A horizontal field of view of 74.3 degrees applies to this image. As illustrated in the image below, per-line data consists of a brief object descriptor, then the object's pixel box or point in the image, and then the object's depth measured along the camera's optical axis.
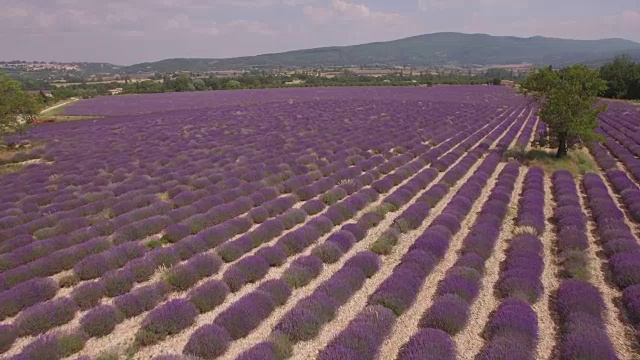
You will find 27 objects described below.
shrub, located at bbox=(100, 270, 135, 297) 7.74
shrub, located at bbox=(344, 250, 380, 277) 8.43
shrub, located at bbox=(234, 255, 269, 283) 8.23
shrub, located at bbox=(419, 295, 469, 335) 6.50
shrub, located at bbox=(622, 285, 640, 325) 6.69
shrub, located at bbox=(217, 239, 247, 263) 9.15
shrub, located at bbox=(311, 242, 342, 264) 9.00
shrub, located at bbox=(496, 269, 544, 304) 7.30
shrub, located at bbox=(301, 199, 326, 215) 12.16
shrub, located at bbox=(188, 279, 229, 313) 7.17
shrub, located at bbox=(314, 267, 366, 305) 7.41
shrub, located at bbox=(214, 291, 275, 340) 6.45
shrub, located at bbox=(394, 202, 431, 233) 10.80
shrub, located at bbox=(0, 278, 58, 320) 7.12
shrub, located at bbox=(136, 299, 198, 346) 6.36
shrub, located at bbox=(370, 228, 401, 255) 9.41
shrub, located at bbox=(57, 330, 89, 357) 6.04
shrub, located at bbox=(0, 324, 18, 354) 6.20
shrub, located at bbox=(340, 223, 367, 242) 10.20
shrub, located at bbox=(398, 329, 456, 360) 5.62
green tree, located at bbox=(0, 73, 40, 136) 23.56
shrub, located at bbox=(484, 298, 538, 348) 6.08
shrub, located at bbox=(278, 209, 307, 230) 11.09
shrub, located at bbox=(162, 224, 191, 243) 10.21
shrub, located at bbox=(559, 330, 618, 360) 5.44
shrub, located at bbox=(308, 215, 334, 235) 10.63
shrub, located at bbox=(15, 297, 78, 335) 6.59
